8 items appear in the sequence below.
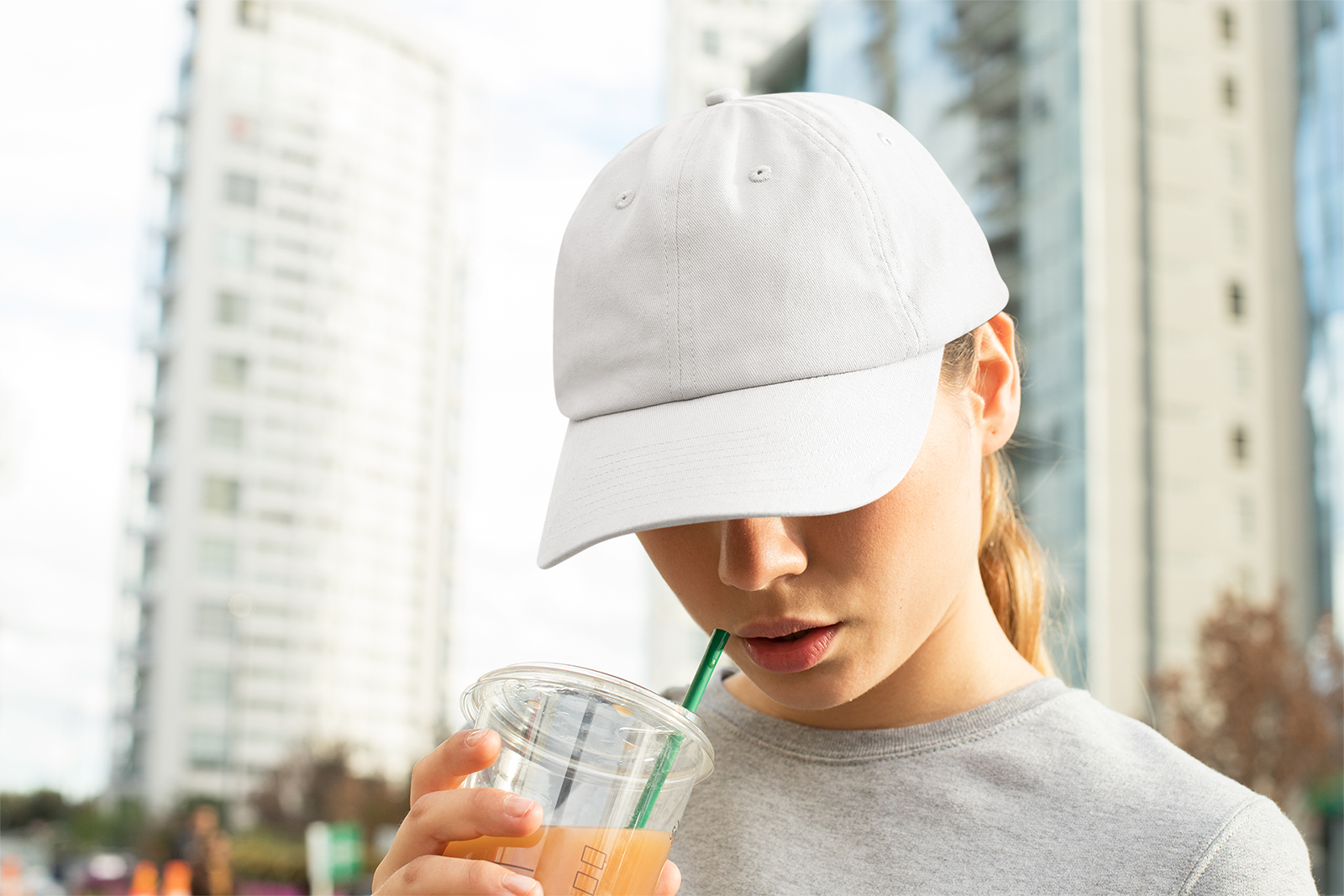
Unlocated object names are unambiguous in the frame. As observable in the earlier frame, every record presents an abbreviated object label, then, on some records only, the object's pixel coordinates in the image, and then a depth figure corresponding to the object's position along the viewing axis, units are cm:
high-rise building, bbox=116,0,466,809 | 5350
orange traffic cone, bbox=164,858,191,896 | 1353
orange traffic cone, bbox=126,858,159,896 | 1328
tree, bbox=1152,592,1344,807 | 1422
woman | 92
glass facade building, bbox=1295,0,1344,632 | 2225
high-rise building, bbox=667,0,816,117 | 4219
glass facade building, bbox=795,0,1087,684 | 2239
